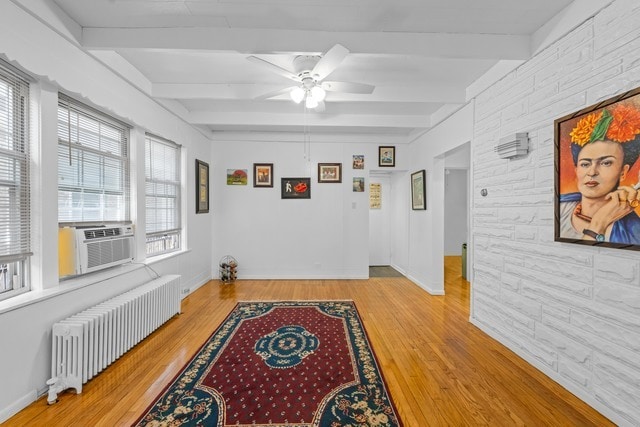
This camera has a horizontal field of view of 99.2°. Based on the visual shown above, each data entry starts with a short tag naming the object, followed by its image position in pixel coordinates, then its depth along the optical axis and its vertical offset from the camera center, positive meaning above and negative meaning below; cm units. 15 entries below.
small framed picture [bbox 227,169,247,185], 525 +69
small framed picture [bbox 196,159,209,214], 462 +44
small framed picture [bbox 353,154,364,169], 530 +101
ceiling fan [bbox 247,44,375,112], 234 +127
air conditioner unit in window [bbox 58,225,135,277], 230 -33
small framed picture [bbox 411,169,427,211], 466 +37
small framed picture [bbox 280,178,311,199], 526 +45
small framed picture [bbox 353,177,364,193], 531 +53
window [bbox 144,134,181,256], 360 +24
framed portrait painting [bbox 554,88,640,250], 165 +25
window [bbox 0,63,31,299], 187 +19
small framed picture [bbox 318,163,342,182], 528 +76
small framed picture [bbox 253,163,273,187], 525 +76
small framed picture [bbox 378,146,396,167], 534 +108
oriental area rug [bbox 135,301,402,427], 179 -134
